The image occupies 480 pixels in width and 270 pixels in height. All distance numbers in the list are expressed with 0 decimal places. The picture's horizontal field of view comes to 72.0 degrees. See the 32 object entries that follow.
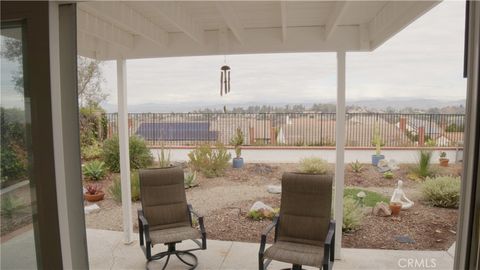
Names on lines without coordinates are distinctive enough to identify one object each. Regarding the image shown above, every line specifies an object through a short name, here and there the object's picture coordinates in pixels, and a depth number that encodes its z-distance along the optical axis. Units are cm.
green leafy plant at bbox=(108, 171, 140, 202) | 626
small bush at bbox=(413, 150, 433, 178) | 711
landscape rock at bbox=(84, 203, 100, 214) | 641
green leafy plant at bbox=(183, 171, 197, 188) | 732
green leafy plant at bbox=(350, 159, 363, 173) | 783
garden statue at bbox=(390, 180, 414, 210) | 577
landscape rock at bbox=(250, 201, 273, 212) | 579
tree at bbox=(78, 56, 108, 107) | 908
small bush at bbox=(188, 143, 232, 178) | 784
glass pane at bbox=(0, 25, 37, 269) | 153
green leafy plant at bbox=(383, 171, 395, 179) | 740
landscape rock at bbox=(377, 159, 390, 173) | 765
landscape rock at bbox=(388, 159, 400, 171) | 768
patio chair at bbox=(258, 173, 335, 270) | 321
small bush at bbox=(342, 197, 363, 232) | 500
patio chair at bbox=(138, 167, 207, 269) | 359
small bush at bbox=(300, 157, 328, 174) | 708
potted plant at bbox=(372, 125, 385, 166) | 810
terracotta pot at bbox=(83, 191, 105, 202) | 689
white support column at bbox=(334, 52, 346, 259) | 353
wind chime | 382
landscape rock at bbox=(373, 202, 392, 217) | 568
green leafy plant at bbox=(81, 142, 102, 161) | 840
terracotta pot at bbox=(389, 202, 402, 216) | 568
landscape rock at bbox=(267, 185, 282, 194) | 702
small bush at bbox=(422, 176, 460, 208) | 585
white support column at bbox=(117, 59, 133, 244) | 414
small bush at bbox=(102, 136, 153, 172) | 781
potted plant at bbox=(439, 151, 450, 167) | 724
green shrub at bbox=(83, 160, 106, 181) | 782
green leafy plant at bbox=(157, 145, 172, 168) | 709
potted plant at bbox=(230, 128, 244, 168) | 834
